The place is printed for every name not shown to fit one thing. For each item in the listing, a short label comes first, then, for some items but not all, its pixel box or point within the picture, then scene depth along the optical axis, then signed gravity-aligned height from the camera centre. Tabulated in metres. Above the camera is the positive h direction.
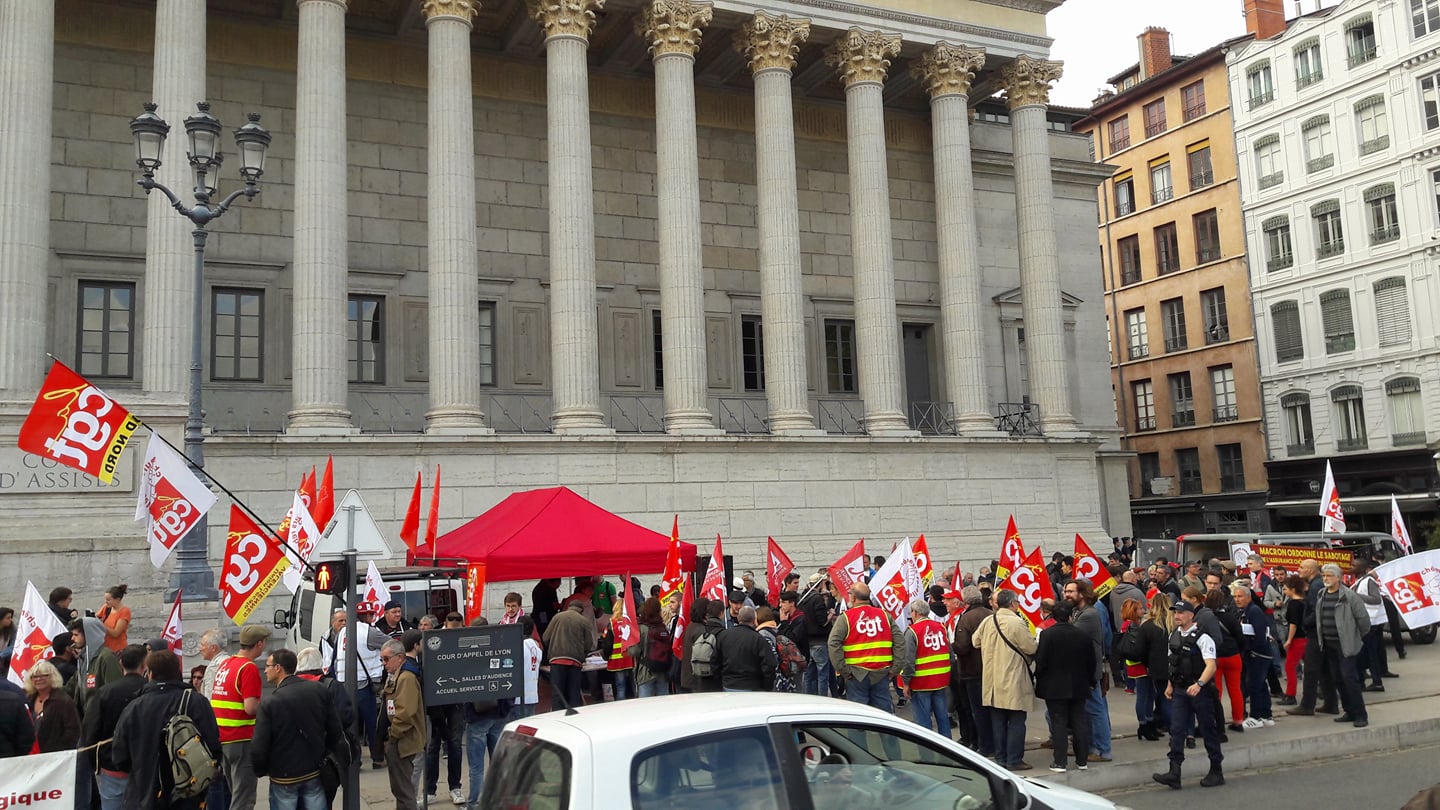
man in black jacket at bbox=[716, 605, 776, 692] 11.85 -1.20
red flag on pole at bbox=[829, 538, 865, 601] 16.41 -0.38
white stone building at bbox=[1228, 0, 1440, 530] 40.47 +10.65
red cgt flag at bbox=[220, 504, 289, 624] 11.88 +0.00
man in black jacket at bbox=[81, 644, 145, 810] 8.71 -1.14
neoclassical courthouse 22.16 +7.03
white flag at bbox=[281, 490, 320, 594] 13.88 +0.44
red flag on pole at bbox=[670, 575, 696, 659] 13.74 -0.71
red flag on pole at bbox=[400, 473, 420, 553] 17.05 +0.57
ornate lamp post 15.65 +5.57
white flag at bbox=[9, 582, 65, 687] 10.90 -0.54
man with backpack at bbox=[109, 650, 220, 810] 8.12 -1.24
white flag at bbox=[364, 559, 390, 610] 14.28 -0.31
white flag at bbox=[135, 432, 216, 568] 13.07 +0.86
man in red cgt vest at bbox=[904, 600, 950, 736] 12.80 -1.45
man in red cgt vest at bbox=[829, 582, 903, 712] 12.85 -1.22
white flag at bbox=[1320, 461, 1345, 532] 22.92 +0.30
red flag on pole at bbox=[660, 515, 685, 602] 14.89 -0.30
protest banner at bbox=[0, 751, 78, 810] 7.38 -1.35
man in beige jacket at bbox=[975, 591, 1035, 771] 12.03 -1.53
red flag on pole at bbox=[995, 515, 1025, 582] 15.06 -0.22
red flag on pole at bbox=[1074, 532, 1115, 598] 16.70 -0.52
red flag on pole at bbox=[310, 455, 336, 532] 16.00 +0.91
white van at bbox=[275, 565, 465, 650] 16.31 -0.52
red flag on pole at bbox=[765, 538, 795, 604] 18.06 -0.33
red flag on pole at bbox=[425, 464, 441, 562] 17.28 +0.58
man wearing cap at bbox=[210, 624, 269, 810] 9.29 -1.15
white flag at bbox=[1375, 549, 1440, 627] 15.35 -0.86
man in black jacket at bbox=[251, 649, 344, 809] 8.51 -1.30
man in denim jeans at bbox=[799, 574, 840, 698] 15.07 -1.23
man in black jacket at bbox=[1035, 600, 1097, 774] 11.71 -1.53
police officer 11.46 -1.68
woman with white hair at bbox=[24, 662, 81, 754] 9.02 -1.11
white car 5.38 -1.07
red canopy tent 15.10 +0.17
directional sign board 10.58 -1.00
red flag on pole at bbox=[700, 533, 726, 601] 15.51 -0.44
